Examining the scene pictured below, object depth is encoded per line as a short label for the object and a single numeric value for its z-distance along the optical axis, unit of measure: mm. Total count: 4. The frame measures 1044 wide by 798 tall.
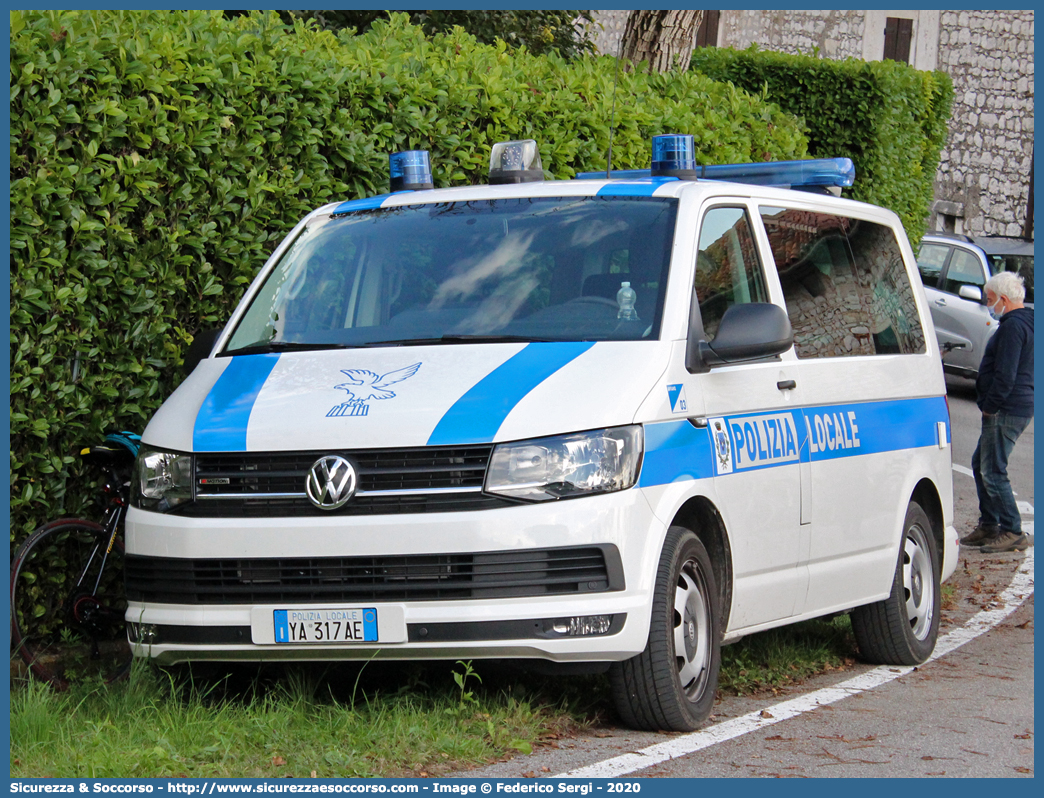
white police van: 10625
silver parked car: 42719
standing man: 23219
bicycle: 13867
